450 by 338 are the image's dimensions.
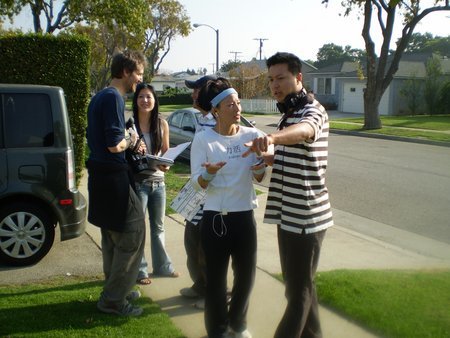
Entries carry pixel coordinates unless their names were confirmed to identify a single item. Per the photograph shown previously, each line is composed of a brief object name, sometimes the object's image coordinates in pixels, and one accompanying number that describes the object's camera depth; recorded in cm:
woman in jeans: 469
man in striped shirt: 309
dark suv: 519
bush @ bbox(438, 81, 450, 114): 3281
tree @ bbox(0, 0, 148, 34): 1859
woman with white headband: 336
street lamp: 3512
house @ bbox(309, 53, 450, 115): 3600
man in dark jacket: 378
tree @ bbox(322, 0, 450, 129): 2370
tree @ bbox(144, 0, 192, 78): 4688
